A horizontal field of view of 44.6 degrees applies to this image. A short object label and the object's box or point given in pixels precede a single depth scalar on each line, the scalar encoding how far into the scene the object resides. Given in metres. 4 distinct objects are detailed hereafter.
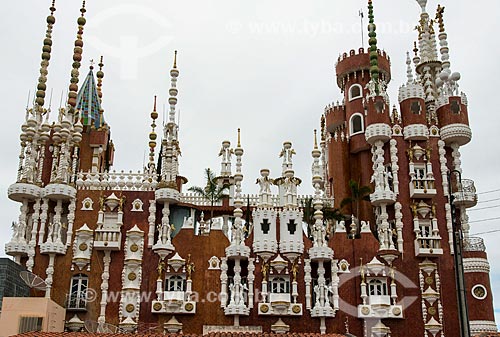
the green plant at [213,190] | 36.41
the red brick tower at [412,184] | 33.06
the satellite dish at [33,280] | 30.25
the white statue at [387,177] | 34.94
